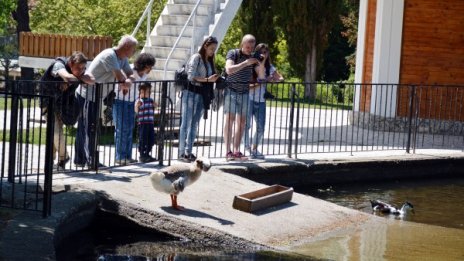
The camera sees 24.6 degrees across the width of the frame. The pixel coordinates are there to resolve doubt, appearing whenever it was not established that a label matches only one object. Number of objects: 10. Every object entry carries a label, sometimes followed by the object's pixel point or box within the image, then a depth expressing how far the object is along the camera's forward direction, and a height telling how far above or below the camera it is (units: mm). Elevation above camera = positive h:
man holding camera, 15258 -702
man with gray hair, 13383 -655
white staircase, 20922 +229
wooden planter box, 12500 -1859
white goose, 11742 -1527
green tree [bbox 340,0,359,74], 35156 +669
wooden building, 20688 -60
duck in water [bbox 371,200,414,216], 14062 -2089
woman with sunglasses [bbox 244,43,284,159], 15617 -770
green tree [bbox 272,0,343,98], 31766 +569
